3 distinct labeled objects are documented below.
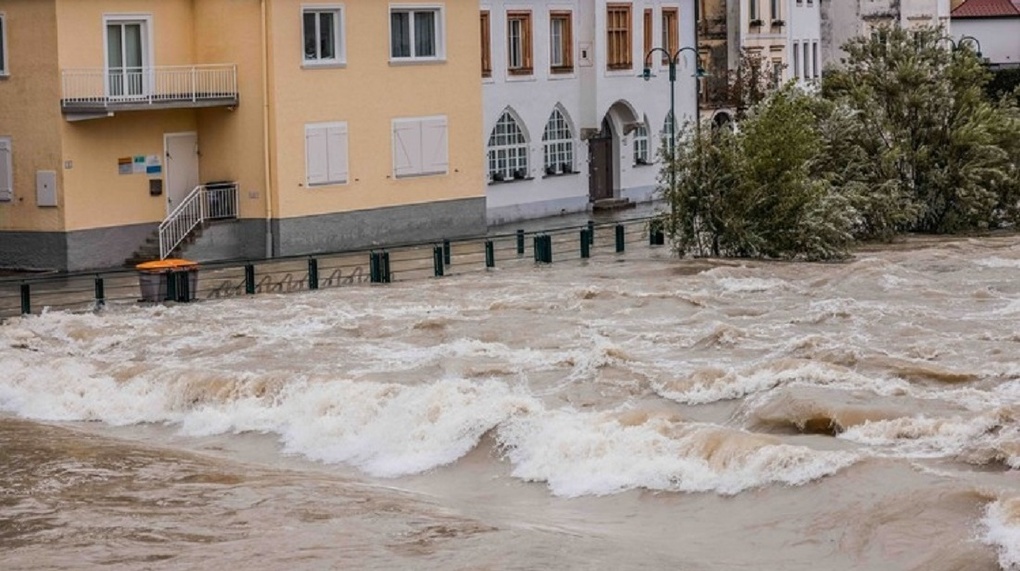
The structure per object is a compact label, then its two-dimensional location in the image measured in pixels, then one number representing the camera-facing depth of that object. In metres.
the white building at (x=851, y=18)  81.94
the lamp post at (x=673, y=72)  53.76
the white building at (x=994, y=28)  92.50
